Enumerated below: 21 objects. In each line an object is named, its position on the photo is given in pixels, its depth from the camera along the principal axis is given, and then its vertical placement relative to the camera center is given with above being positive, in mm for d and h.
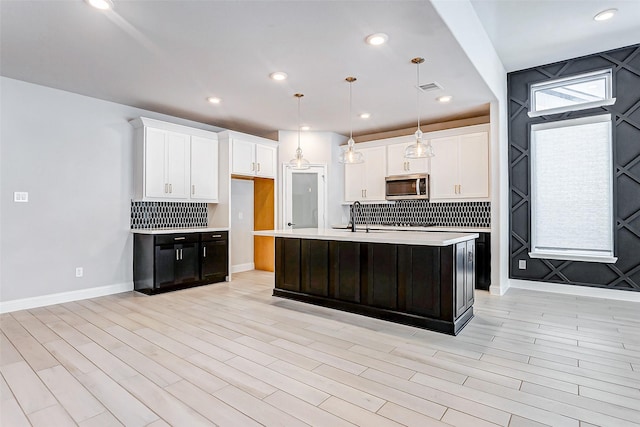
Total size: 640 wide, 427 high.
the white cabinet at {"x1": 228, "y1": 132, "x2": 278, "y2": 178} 5879 +1068
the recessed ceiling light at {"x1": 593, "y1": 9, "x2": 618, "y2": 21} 3627 +2136
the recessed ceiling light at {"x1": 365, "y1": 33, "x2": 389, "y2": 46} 3090 +1612
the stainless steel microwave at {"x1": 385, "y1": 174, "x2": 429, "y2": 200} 5895 +479
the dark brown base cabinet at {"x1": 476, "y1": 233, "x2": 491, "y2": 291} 5077 -714
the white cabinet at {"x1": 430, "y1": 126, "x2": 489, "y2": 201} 5348 +786
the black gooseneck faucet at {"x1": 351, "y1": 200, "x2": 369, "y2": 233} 6838 -111
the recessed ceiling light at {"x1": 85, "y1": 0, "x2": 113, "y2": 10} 2604 +1625
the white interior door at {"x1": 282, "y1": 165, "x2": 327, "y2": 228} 6629 +361
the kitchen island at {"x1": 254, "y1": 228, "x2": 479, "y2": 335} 3230 -644
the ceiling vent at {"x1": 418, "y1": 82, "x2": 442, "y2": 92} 4293 +1626
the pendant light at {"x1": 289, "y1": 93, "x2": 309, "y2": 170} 4469 +686
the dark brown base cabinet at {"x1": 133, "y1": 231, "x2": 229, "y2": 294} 4824 -682
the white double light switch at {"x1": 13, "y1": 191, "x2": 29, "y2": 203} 4105 +236
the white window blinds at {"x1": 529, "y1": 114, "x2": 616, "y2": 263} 4602 +331
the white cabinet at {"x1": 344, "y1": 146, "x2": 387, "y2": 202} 6480 +720
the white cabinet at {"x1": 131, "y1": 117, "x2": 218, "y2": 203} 5031 +823
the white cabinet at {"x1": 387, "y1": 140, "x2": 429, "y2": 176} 6008 +920
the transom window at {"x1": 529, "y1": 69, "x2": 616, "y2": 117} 4609 +1687
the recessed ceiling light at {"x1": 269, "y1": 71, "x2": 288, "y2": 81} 3957 +1630
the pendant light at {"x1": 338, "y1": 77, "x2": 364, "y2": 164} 4102 +707
